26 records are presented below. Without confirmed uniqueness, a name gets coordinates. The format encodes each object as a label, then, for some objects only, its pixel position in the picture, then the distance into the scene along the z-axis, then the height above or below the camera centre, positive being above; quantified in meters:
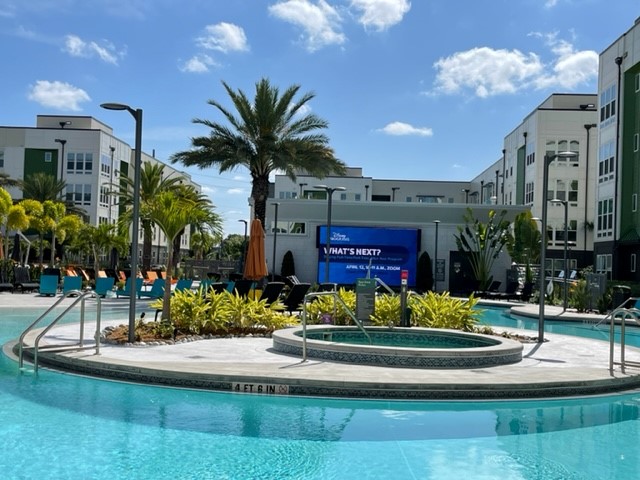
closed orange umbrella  20.67 +0.20
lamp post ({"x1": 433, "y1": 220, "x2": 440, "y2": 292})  39.46 +0.05
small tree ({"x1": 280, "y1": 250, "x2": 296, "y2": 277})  38.97 -0.04
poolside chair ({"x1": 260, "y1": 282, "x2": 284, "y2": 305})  17.73 -0.71
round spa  11.36 -1.46
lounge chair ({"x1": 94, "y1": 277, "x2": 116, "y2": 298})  26.62 -1.08
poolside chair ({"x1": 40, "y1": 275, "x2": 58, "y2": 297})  26.91 -1.14
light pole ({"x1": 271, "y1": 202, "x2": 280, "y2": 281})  38.06 +1.63
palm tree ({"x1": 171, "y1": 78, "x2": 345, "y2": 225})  29.77 +5.55
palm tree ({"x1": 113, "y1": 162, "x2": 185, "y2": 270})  41.59 +4.52
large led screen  39.16 +0.96
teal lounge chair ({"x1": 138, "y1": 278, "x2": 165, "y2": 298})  24.47 -1.07
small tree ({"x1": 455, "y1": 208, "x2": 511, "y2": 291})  38.94 +1.85
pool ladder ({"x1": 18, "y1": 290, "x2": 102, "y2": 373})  10.83 -1.52
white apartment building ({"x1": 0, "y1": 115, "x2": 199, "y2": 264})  63.22 +9.47
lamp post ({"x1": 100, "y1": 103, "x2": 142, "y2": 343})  12.19 +1.43
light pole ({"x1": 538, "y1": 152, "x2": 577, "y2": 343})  14.66 +0.66
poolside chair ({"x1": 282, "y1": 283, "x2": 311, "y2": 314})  18.69 -0.87
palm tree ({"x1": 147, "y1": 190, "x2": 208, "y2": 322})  13.55 +0.91
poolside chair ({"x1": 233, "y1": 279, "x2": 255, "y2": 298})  18.64 -0.64
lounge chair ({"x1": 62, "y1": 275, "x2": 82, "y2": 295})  26.06 -1.02
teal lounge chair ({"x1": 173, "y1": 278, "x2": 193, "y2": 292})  23.46 -0.82
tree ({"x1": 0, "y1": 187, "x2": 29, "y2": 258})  32.38 +2.00
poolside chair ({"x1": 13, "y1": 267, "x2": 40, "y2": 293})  29.30 -1.18
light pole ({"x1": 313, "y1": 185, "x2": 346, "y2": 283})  29.01 +3.17
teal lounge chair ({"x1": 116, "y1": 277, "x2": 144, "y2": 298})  28.12 -1.36
